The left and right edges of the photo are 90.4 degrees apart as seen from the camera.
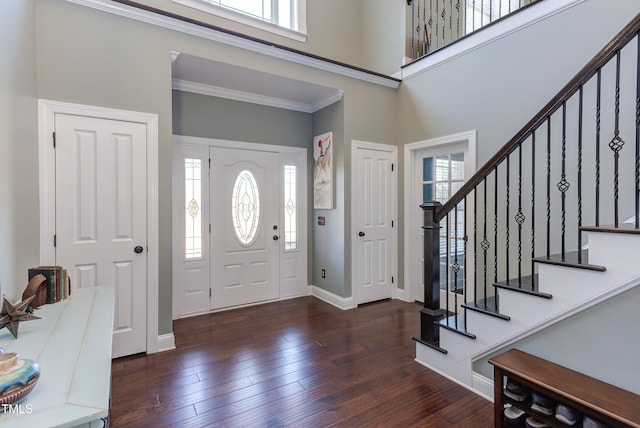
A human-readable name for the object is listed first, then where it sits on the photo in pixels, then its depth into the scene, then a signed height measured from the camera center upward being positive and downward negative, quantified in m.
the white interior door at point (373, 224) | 4.06 -0.20
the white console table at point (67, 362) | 0.89 -0.55
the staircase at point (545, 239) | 1.64 -0.22
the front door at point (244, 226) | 3.91 -0.22
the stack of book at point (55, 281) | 1.84 -0.42
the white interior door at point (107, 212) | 2.54 -0.02
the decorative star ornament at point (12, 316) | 1.34 -0.46
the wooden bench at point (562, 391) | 1.48 -0.93
